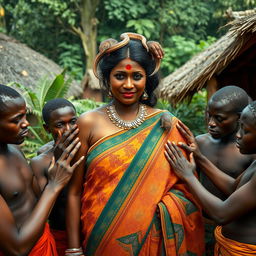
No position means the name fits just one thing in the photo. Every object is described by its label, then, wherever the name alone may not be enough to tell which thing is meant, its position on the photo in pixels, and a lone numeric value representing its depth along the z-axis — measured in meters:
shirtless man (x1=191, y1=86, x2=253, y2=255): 2.70
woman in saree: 2.38
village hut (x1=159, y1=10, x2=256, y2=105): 4.51
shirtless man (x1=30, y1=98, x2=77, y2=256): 2.74
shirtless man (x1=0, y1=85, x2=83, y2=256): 2.04
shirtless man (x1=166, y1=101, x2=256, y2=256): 2.20
